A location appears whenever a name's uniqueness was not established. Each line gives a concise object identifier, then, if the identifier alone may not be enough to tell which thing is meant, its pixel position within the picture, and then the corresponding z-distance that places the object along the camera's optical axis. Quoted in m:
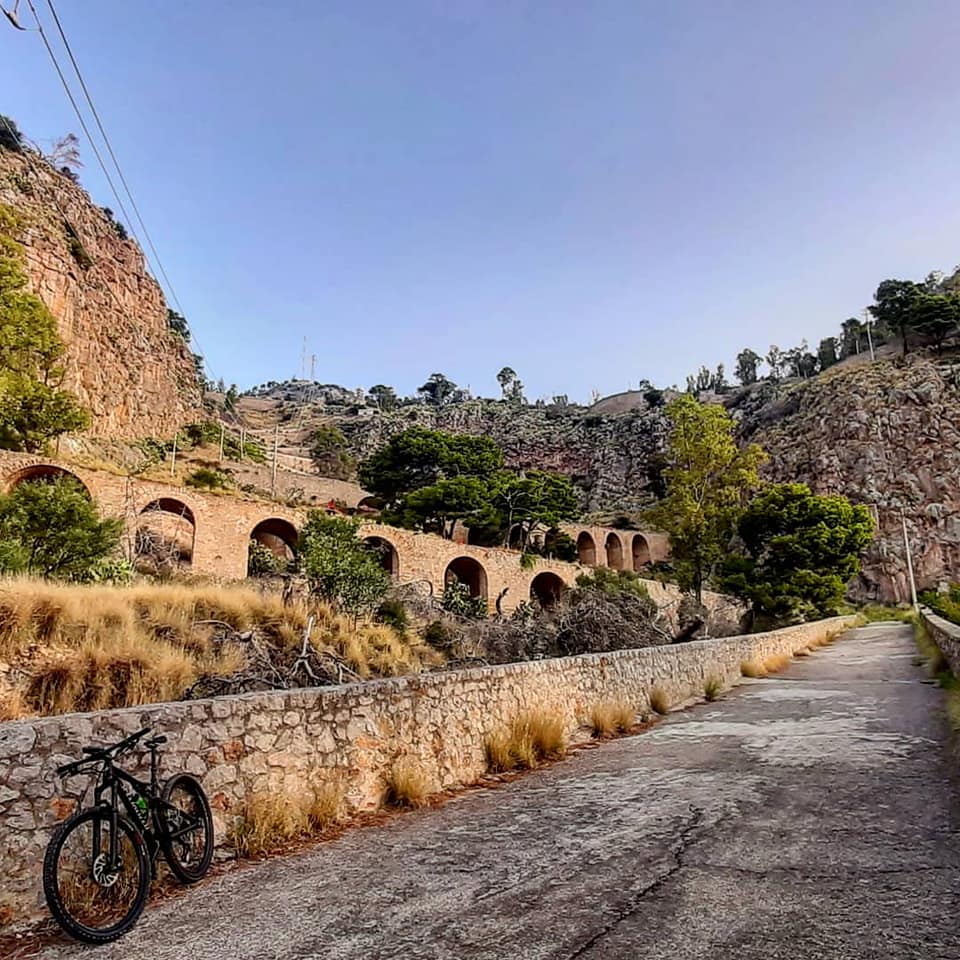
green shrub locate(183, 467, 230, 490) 31.91
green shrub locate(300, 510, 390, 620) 13.77
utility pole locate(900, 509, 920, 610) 35.33
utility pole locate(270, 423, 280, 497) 39.47
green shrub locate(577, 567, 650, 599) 28.92
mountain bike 2.89
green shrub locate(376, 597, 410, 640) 14.00
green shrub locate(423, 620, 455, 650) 14.04
